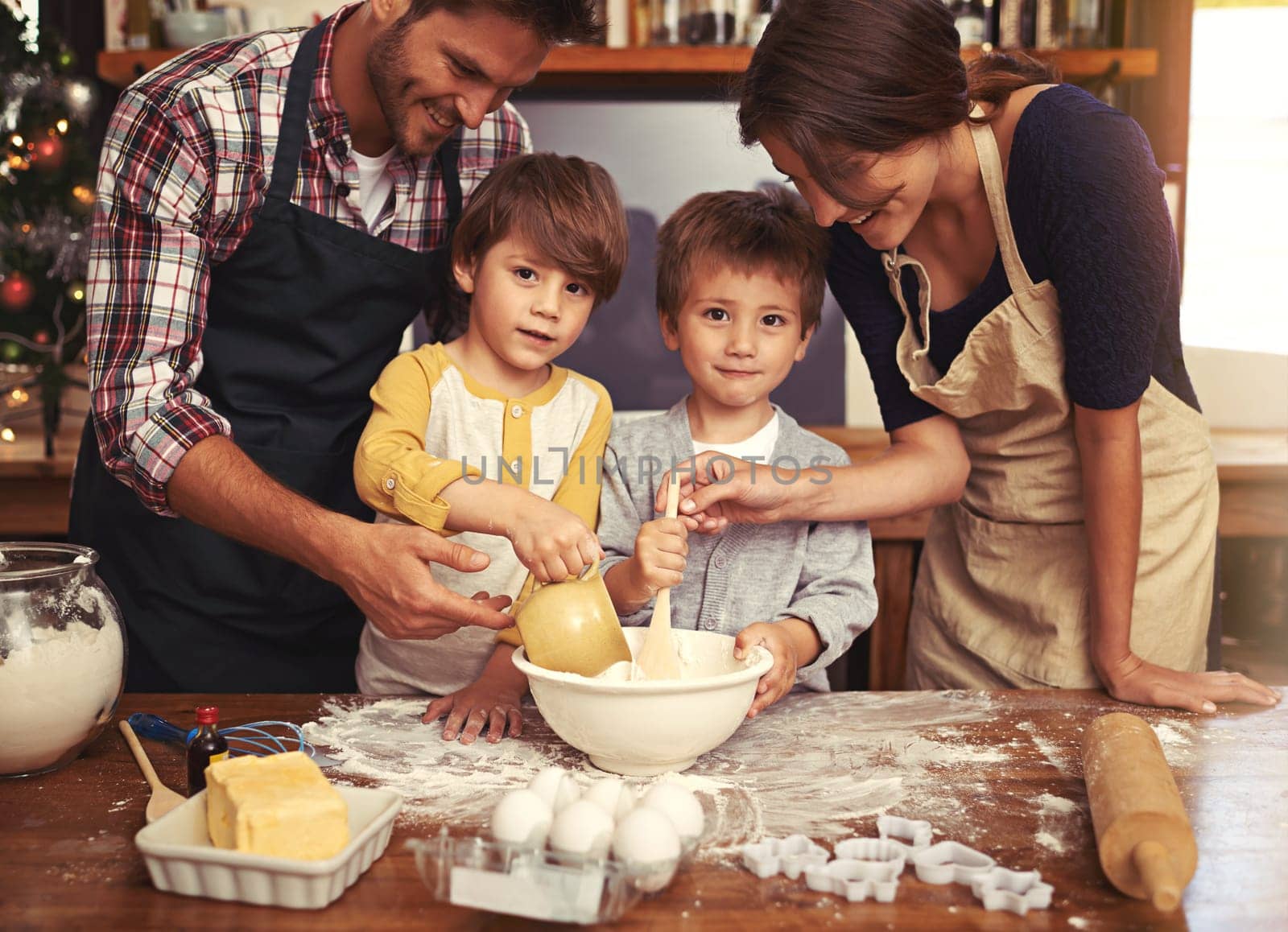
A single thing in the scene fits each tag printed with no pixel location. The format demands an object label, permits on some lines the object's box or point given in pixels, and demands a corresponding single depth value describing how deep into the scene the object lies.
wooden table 0.74
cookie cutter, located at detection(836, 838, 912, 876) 0.82
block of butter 0.74
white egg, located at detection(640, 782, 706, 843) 0.80
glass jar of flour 0.93
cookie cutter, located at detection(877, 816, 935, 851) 0.84
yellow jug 1.01
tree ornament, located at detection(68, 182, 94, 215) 2.51
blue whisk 1.04
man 1.23
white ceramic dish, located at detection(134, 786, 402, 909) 0.73
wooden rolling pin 0.74
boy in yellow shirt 1.34
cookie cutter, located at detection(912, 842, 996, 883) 0.78
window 2.76
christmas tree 2.47
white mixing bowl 0.92
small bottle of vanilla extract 0.91
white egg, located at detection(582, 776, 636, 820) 0.81
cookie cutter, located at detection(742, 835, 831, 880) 0.79
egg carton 0.71
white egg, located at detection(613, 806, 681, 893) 0.74
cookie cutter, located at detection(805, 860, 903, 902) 0.76
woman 1.15
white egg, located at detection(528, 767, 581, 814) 0.83
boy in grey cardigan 1.32
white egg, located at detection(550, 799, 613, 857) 0.77
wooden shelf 2.60
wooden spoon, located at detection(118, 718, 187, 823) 0.87
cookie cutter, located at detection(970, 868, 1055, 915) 0.75
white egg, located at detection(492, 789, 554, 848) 0.78
